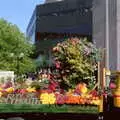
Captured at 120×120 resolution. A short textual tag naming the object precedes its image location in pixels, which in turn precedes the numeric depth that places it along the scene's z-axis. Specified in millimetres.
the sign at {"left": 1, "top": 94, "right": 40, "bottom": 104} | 15805
